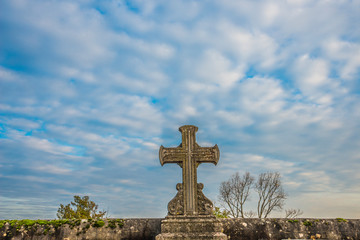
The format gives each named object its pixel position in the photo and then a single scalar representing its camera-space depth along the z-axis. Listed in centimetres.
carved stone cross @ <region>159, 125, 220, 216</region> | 686
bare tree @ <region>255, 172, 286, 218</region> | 2381
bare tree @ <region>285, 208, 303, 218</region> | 2520
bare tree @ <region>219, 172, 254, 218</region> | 2372
